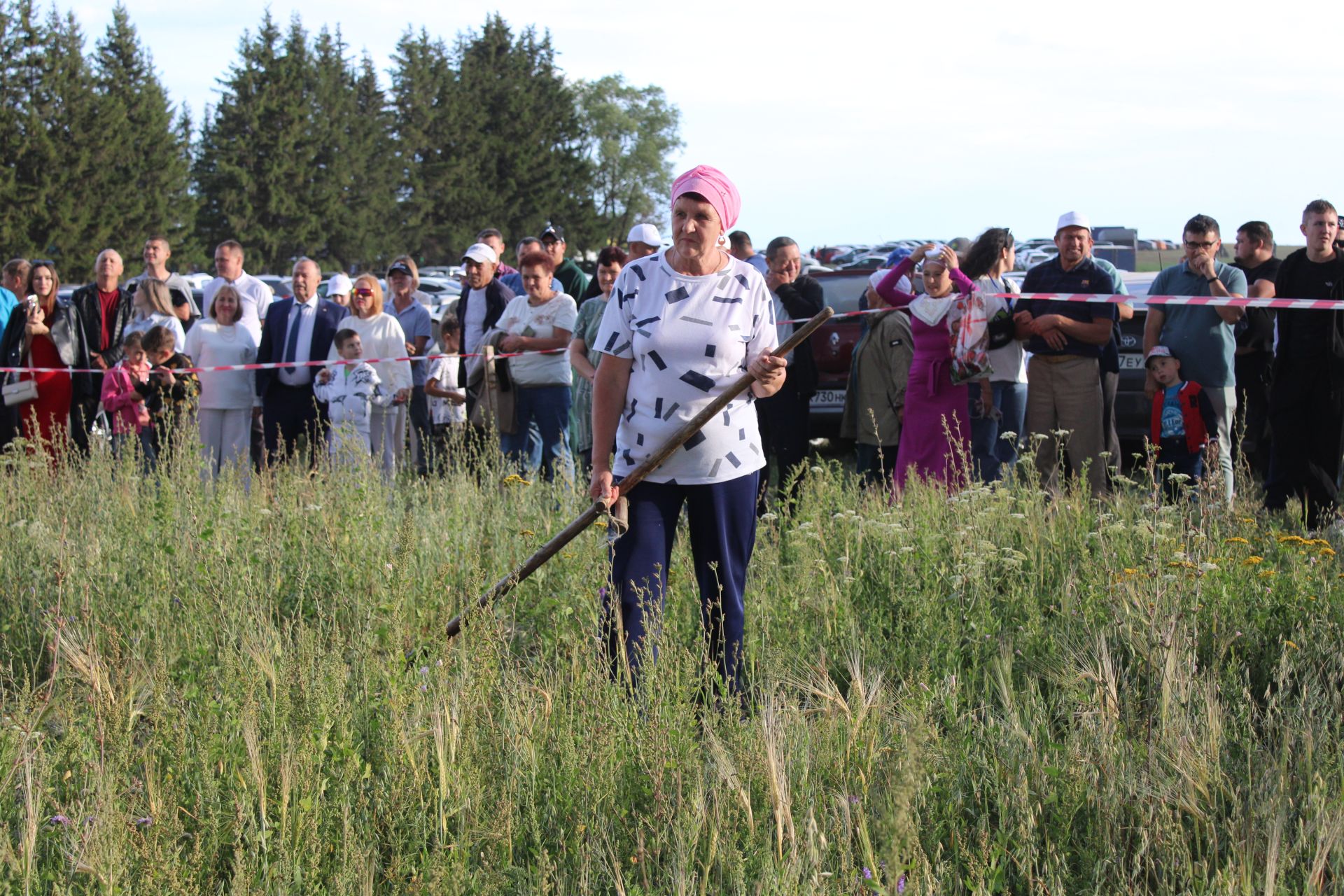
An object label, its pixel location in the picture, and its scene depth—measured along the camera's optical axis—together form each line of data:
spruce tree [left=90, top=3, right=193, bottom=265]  64.69
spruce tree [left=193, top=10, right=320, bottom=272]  76.12
